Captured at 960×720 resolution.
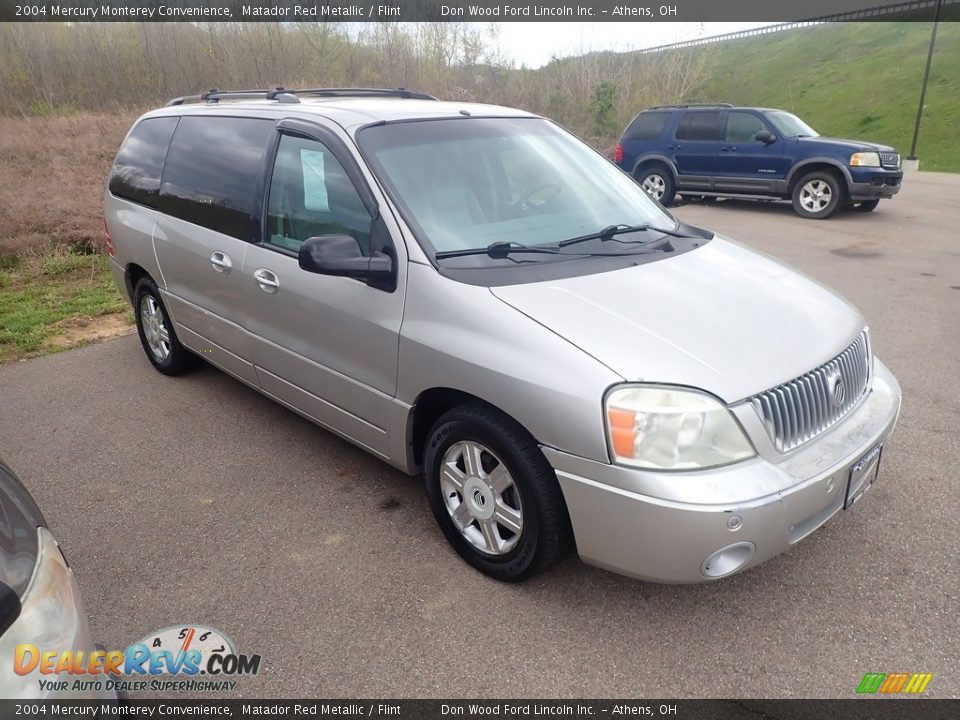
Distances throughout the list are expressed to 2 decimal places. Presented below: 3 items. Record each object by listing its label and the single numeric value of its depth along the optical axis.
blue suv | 11.70
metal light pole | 21.89
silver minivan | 2.38
